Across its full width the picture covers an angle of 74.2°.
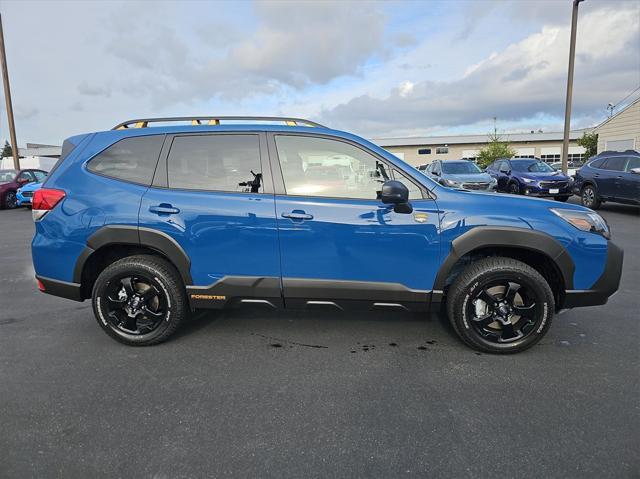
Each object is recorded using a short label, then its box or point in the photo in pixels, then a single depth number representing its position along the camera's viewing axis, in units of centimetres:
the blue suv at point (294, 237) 320
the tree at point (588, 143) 4444
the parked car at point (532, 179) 1356
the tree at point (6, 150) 8702
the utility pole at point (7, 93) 1869
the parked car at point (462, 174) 1309
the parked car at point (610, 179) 1088
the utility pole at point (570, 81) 1580
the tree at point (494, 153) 3944
